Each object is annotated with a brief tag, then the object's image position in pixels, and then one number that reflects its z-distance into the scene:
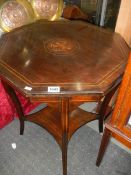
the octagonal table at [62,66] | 0.88
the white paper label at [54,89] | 0.86
